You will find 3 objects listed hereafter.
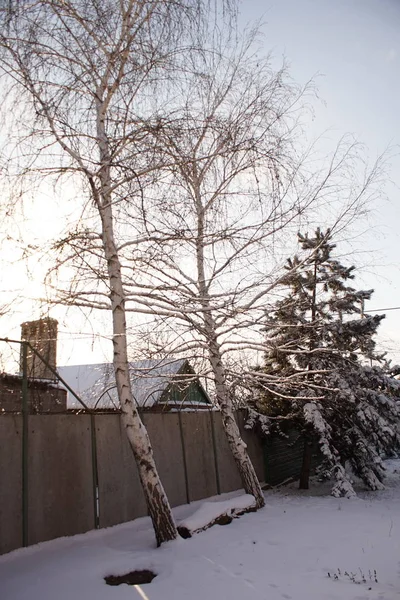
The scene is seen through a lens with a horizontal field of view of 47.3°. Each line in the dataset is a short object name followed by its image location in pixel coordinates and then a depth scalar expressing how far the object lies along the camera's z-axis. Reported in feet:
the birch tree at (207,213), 18.45
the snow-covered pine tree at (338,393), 34.17
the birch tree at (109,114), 17.11
